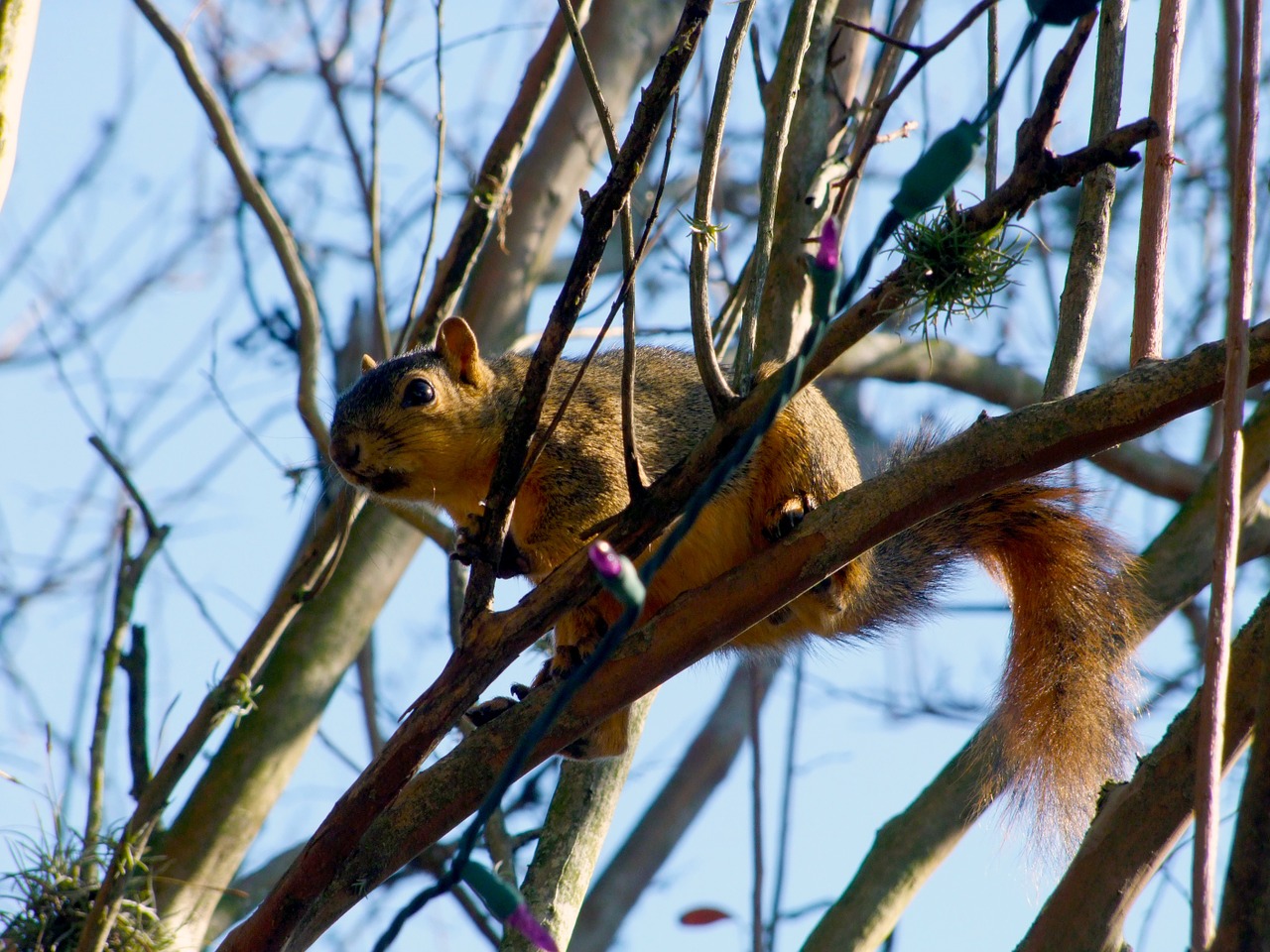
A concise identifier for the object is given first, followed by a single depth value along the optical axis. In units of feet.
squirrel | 17.74
